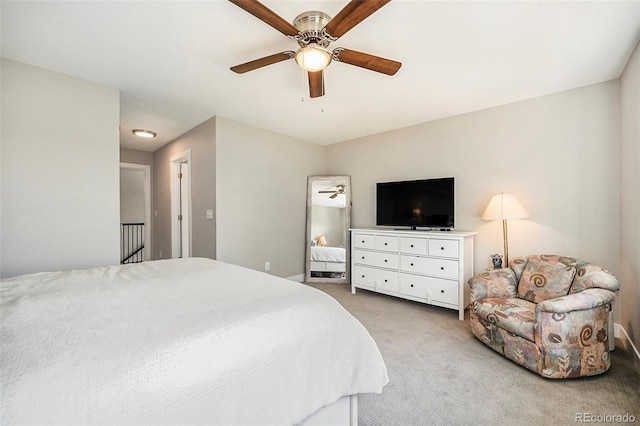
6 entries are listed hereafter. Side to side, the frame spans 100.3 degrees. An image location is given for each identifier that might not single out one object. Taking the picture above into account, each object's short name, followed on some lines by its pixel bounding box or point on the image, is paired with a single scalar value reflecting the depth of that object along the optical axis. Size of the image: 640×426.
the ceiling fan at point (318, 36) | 1.39
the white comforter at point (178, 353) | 0.68
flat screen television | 3.37
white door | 4.71
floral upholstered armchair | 1.84
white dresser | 2.96
